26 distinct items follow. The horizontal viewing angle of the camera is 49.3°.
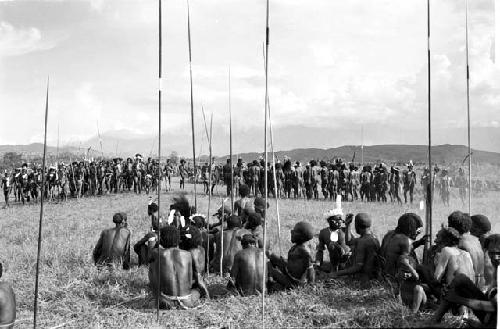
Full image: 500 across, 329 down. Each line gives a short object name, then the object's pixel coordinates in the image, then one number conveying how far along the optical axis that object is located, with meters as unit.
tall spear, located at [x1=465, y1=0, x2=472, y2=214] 9.49
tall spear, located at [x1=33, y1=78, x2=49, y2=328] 5.97
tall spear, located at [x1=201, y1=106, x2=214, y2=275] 9.54
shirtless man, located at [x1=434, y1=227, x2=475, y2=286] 6.40
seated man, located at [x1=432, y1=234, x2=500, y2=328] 5.07
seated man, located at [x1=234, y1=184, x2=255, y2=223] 12.84
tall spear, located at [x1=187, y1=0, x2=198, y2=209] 9.10
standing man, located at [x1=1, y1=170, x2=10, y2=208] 26.90
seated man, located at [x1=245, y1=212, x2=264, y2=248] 9.21
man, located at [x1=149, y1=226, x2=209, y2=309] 7.57
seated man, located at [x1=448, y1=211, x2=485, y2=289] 6.88
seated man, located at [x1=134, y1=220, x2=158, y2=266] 9.78
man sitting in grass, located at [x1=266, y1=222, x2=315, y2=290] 8.06
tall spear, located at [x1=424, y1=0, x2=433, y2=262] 7.79
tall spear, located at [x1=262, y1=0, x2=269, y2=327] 6.57
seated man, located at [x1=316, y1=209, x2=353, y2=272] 8.98
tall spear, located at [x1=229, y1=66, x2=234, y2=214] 9.73
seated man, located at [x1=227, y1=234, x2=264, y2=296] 7.95
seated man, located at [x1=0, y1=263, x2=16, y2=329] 6.04
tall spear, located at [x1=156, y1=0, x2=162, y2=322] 7.14
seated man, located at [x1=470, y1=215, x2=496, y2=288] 7.94
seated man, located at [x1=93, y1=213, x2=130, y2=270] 10.04
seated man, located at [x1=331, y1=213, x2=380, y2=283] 7.97
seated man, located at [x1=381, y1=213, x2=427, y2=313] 6.52
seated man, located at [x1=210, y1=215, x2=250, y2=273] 9.52
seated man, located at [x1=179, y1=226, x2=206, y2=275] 8.09
